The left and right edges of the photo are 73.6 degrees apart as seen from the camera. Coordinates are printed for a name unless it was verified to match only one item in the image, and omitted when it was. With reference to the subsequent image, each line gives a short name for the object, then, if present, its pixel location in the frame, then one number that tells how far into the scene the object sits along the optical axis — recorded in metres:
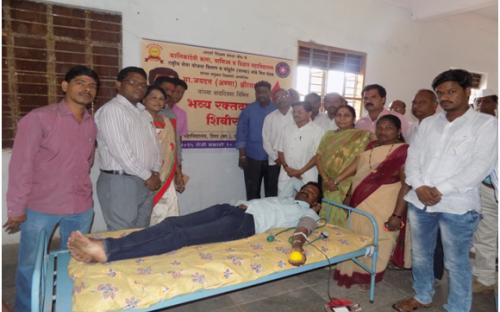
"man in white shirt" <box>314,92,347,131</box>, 4.04
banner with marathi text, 3.94
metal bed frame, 1.61
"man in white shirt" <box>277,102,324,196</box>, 3.49
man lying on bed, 1.89
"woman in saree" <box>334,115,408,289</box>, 2.74
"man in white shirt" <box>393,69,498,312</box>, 2.11
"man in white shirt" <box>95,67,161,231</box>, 2.44
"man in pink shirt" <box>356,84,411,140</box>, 3.26
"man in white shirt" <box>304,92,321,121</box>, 3.99
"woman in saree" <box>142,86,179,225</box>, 2.98
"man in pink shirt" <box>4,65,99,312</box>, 1.98
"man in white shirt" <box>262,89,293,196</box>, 3.96
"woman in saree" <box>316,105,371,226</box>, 3.04
